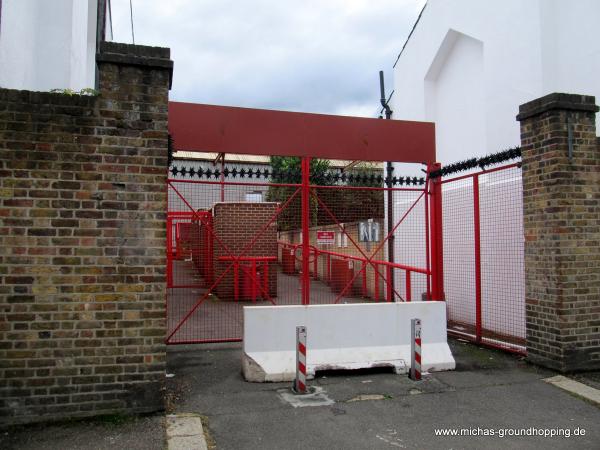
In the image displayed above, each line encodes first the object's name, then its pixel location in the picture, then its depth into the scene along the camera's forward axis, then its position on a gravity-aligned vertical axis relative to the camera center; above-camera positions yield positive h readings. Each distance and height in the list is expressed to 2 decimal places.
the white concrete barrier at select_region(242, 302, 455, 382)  5.80 -1.13
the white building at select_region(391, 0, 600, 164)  8.23 +3.61
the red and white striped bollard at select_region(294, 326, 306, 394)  5.34 -1.26
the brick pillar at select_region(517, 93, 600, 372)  6.04 +0.17
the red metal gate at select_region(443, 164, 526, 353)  8.12 -0.24
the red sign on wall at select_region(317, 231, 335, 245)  10.73 +0.23
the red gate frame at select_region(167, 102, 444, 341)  6.92 +1.65
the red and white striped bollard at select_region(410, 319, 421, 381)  5.80 -1.21
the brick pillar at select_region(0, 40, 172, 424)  4.38 +0.04
